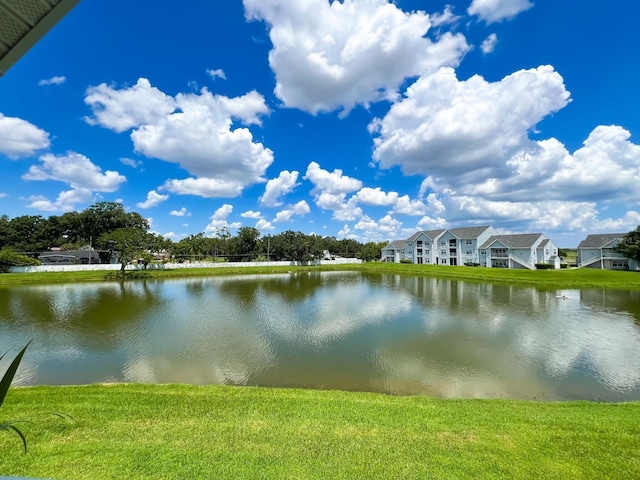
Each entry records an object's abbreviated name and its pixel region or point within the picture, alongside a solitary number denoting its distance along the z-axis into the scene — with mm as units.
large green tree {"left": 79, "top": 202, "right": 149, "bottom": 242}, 53884
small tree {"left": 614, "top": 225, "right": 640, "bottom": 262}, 38375
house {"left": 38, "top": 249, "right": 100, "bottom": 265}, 51312
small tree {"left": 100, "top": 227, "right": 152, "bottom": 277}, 38906
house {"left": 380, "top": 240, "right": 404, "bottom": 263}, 66938
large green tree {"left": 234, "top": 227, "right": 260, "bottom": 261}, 61750
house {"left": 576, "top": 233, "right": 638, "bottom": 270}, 41906
